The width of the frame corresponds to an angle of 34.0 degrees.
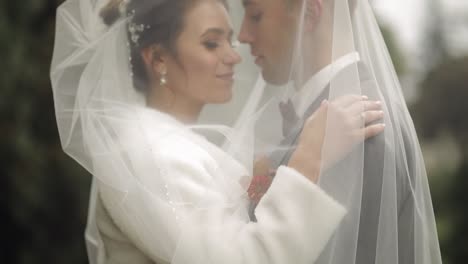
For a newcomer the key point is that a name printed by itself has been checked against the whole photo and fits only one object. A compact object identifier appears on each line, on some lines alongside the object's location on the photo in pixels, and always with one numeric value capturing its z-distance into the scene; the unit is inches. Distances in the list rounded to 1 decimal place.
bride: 78.9
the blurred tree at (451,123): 348.5
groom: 81.1
